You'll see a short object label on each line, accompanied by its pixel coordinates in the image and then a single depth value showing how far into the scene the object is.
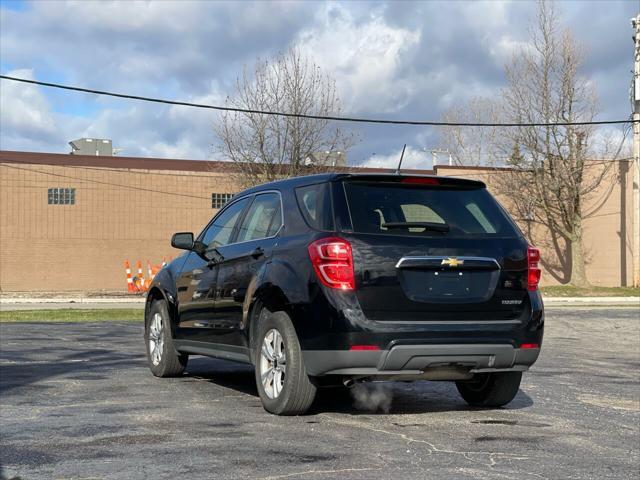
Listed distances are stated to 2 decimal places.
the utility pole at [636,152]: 37.81
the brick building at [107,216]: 38.47
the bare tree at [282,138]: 35.81
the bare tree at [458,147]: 64.88
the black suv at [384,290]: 6.42
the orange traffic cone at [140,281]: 38.38
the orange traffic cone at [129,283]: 37.84
